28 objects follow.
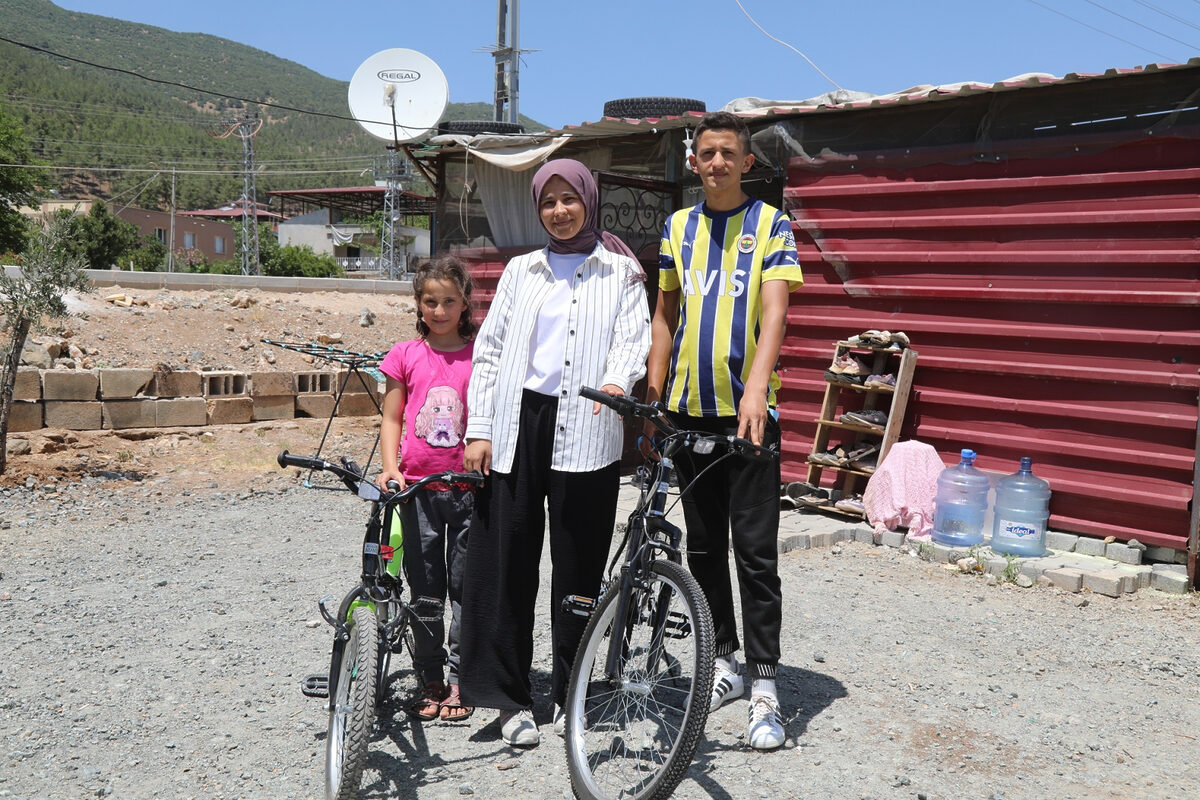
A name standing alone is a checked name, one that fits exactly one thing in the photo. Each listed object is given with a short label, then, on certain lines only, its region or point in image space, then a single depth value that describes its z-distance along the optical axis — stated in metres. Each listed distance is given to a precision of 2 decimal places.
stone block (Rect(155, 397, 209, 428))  10.11
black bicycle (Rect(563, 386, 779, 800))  2.79
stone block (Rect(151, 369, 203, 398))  10.12
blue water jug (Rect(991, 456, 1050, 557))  5.81
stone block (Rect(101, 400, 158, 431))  9.77
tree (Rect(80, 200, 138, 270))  44.34
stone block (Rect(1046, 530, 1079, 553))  5.93
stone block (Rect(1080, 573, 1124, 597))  5.27
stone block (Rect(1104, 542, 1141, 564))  5.67
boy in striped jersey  3.18
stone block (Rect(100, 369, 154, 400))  9.71
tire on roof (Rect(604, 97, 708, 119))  8.99
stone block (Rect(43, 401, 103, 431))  9.47
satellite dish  11.20
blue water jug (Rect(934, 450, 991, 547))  6.06
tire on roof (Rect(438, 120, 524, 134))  9.57
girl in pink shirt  3.43
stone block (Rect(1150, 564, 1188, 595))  5.35
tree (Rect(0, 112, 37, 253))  33.94
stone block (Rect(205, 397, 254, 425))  10.53
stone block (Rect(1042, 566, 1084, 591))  5.35
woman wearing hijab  3.17
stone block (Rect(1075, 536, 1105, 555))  5.82
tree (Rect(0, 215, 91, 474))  8.14
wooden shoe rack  6.64
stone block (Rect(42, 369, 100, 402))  9.41
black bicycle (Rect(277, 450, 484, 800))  2.65
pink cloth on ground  6.30
